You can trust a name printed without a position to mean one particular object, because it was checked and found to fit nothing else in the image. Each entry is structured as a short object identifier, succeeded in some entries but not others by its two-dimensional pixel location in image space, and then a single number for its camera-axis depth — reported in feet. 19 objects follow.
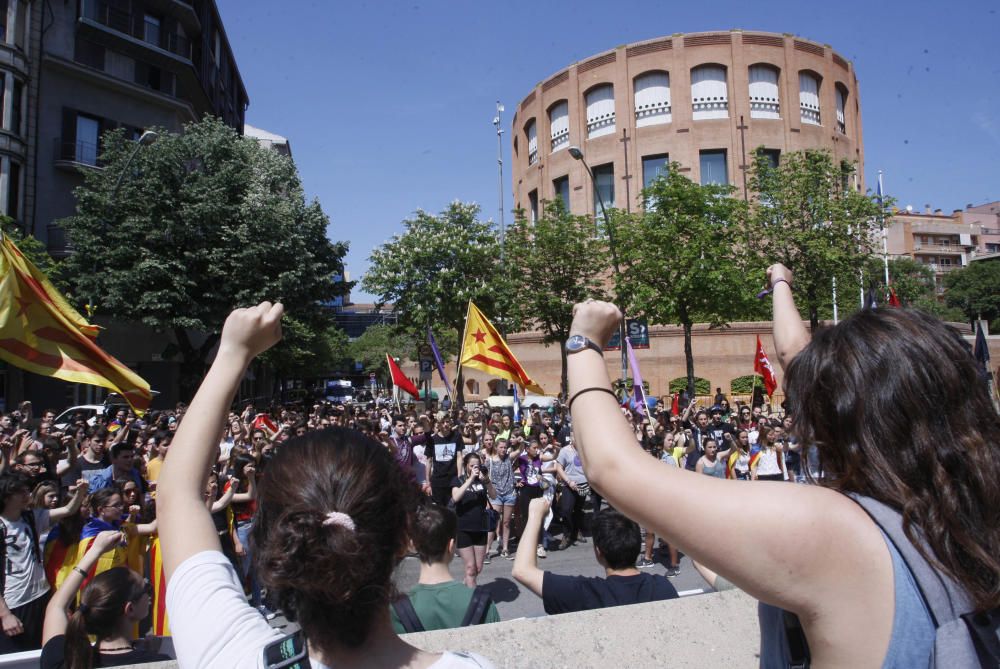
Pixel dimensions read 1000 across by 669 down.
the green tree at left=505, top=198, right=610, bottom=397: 95.86
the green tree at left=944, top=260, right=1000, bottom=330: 206.69
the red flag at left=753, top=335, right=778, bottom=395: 53.11
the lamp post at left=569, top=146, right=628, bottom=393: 69.87
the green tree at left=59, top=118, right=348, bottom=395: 76.43
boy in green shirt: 11.14
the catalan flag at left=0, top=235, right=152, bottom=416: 21.18
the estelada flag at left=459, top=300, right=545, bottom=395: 46.32
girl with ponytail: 10.08
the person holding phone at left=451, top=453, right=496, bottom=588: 26.53
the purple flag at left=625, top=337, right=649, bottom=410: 49.71
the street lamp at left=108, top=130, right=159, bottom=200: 64.96
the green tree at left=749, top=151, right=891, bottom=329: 79.82
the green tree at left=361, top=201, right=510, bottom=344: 95.35
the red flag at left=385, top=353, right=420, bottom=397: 61.89
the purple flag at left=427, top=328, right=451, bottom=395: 59.16
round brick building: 129.18
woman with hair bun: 4.05
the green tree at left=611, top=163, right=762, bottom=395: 79.41
